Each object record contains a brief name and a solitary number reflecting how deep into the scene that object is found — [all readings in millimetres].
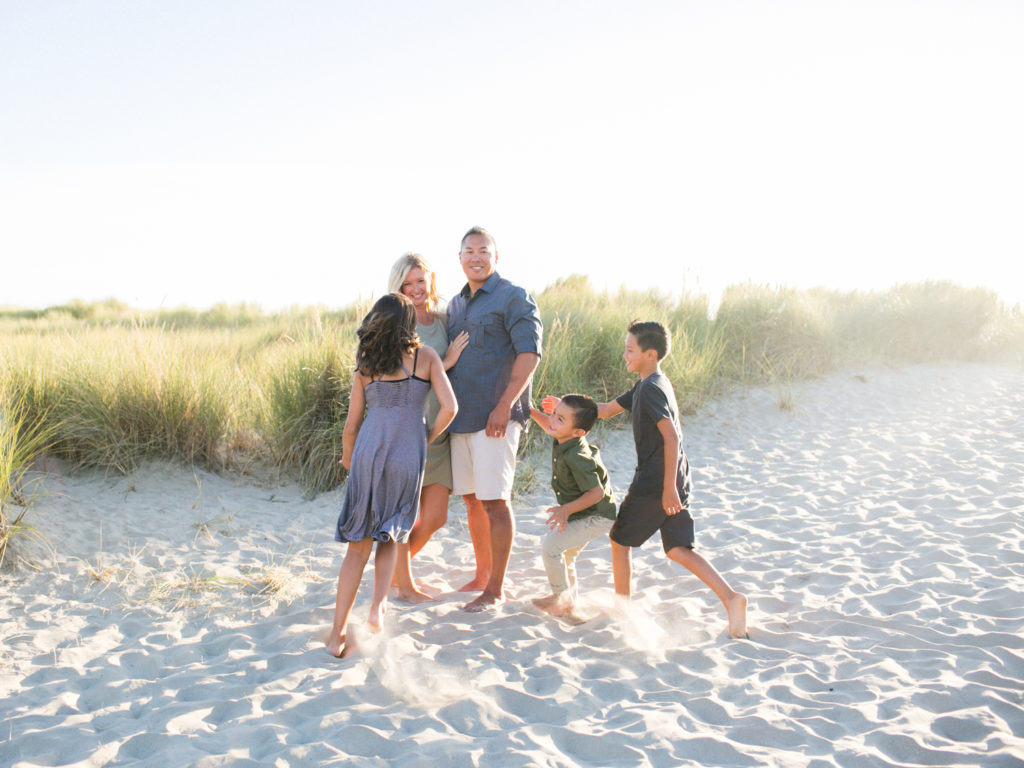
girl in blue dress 3666
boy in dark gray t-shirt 3779
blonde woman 4051
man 4105
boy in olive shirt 3996
